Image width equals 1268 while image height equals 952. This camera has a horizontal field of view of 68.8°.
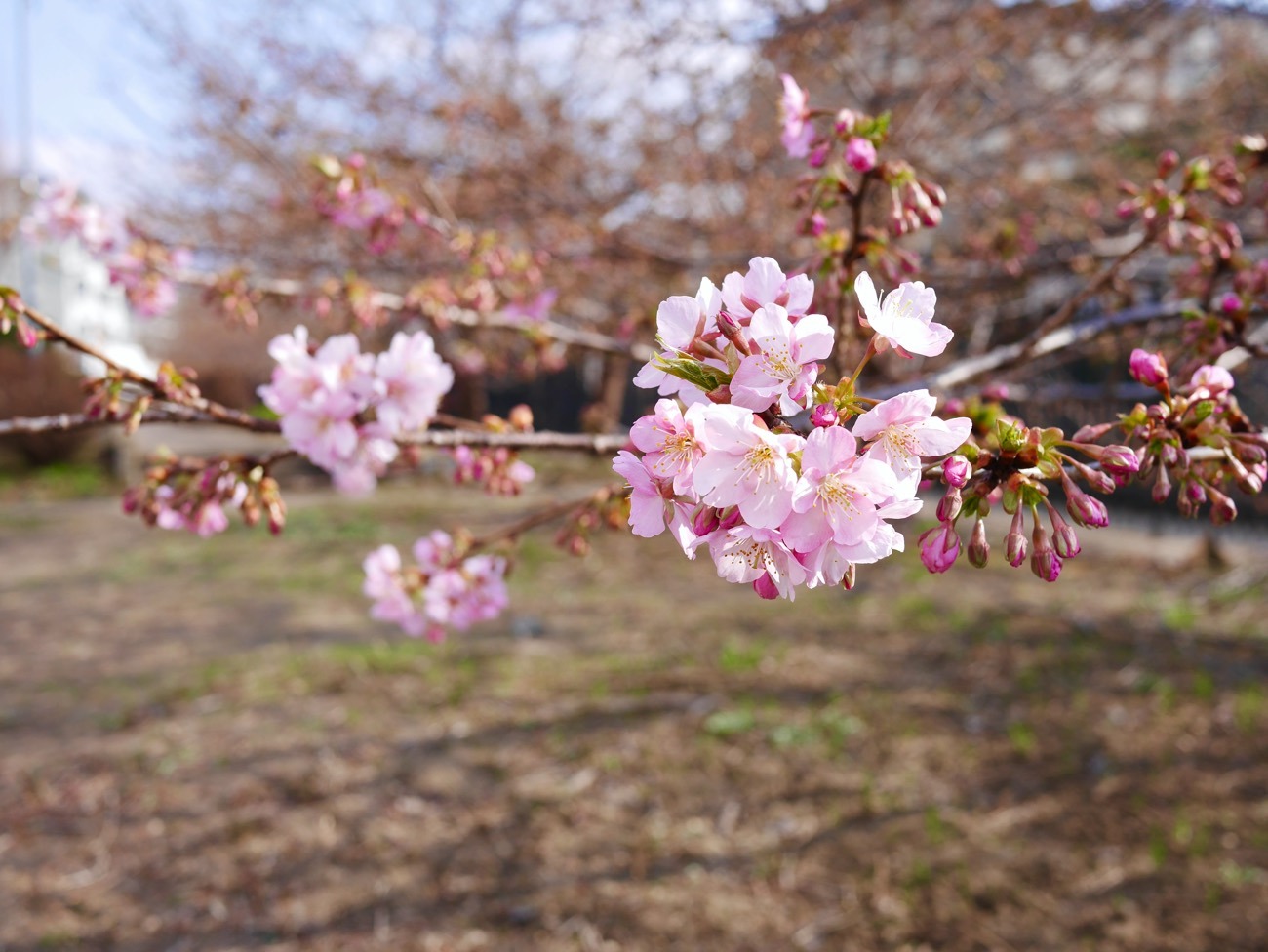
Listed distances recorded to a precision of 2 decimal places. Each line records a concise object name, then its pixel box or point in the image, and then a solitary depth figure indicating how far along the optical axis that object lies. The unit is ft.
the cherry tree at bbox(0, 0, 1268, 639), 0.91
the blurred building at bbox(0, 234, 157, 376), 46.74
